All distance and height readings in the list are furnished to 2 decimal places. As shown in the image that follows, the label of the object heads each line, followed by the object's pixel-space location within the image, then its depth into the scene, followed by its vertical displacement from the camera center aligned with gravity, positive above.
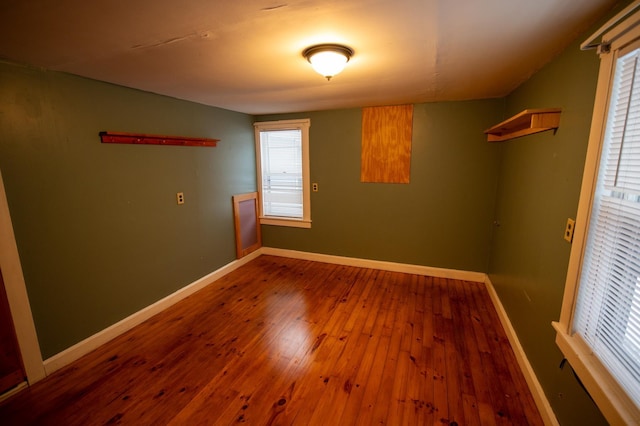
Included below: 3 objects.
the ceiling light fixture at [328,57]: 1.68 +0.72
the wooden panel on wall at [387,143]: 3.56 +0.35
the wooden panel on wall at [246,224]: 4.02 -0.82
